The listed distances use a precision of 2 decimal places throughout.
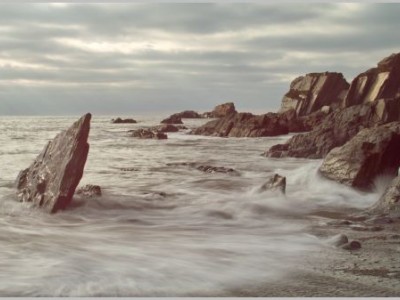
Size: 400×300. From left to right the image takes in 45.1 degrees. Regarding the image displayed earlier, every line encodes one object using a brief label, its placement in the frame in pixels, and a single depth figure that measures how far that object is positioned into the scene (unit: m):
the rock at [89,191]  8.08
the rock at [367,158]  8.97
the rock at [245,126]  24.70
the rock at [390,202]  6.97
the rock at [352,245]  5.68
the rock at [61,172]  7.44
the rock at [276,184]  8.62
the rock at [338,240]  5.81
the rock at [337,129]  14.59
